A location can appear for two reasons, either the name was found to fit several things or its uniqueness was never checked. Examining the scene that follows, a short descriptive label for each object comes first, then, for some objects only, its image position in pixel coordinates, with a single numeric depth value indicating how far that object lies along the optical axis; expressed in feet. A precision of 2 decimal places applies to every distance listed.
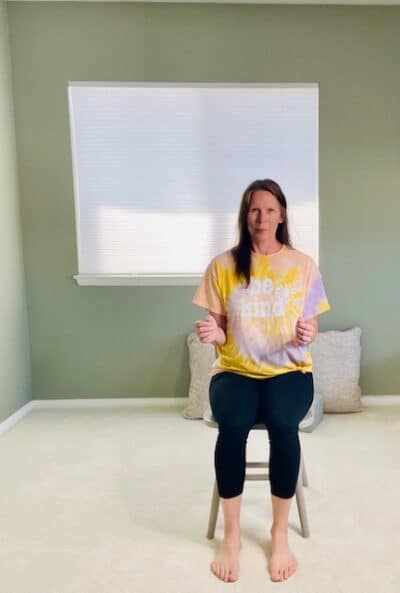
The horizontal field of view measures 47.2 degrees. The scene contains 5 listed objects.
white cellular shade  8.60
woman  4.58
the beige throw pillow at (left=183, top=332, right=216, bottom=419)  8.48
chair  4.96
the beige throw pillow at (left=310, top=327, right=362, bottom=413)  8.57
